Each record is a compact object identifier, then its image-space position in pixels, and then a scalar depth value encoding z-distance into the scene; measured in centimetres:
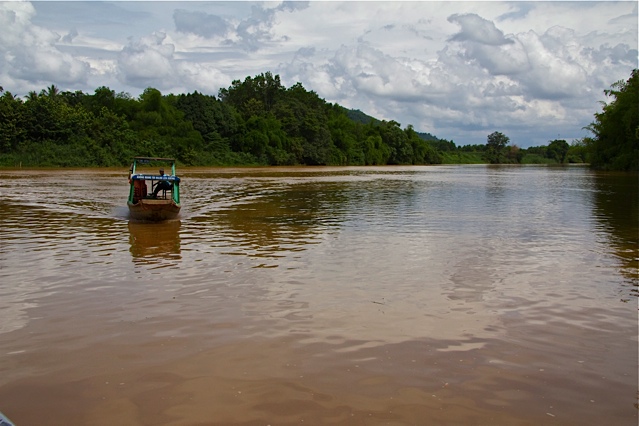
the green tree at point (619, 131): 5062
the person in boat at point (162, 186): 1769
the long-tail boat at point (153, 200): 1606
